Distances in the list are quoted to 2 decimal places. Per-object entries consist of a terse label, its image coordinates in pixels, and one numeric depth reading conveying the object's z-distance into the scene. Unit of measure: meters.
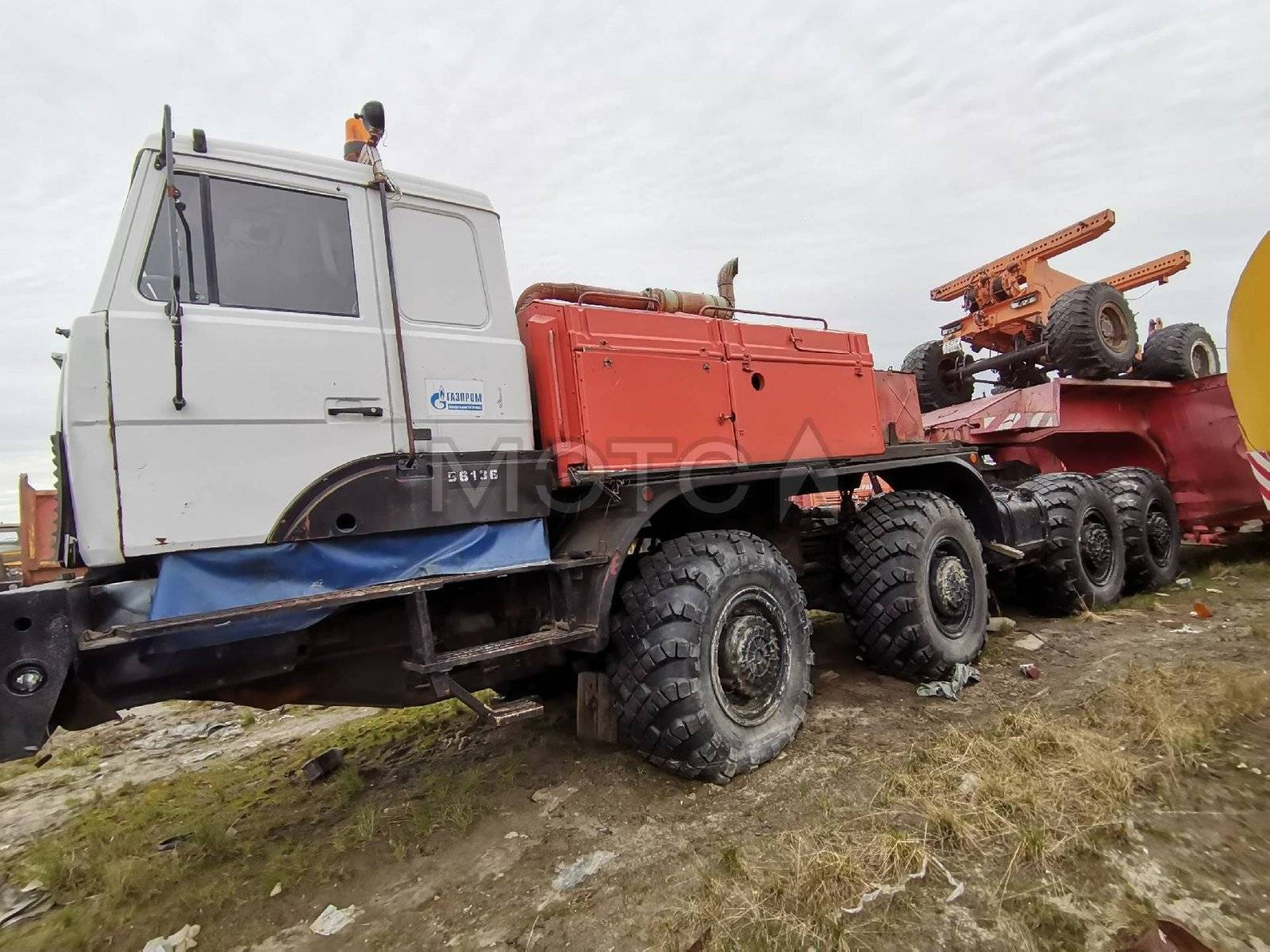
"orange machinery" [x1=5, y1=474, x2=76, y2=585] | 3.92
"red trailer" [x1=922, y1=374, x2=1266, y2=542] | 7.11
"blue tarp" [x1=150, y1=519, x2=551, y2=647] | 2.50
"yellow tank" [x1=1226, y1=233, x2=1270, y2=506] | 4.07
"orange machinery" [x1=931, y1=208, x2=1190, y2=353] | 8.11
